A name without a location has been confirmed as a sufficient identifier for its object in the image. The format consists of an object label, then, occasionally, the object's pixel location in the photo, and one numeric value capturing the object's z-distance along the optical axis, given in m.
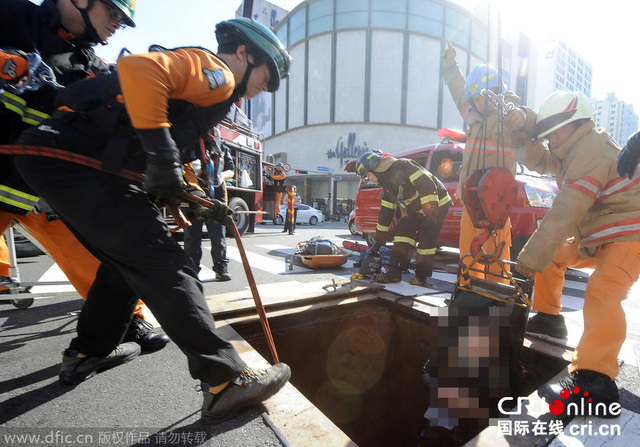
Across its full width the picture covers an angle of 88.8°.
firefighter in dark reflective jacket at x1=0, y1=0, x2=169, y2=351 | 1.67
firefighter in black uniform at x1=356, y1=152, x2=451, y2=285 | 3.73
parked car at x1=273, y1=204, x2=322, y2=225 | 17.39
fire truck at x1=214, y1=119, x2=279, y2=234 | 7.92
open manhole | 2.51
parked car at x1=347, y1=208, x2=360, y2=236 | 10.19
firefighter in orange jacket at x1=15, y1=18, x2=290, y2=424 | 1.17
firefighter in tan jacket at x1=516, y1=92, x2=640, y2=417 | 1.41
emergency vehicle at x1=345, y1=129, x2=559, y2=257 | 4.22
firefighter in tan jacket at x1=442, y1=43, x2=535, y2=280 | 2.82
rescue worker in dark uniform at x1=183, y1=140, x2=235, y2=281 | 2.92
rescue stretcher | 4.67
